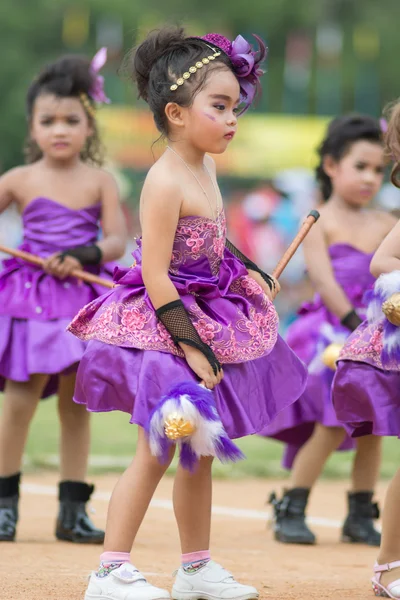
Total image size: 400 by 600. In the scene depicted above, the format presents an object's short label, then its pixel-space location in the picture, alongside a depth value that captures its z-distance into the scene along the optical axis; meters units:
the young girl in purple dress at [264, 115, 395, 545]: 10.45
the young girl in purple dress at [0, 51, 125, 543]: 9.79
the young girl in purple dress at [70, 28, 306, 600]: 7.07
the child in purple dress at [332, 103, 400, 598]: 7.50
